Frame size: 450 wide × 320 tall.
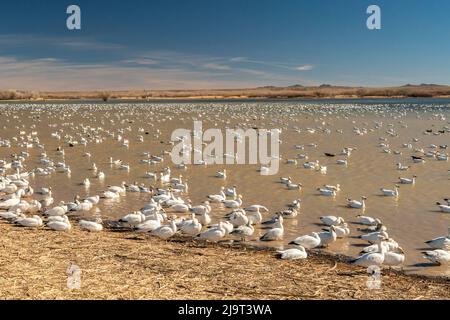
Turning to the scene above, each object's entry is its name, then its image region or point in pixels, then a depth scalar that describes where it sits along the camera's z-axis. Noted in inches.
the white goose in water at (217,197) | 573.0
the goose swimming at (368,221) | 464.1
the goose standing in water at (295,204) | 538.9
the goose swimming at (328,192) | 609.6
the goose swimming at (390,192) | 603.8
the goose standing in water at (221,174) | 737.6
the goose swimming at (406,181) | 672.4
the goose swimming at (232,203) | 543.5
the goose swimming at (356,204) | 546.9
